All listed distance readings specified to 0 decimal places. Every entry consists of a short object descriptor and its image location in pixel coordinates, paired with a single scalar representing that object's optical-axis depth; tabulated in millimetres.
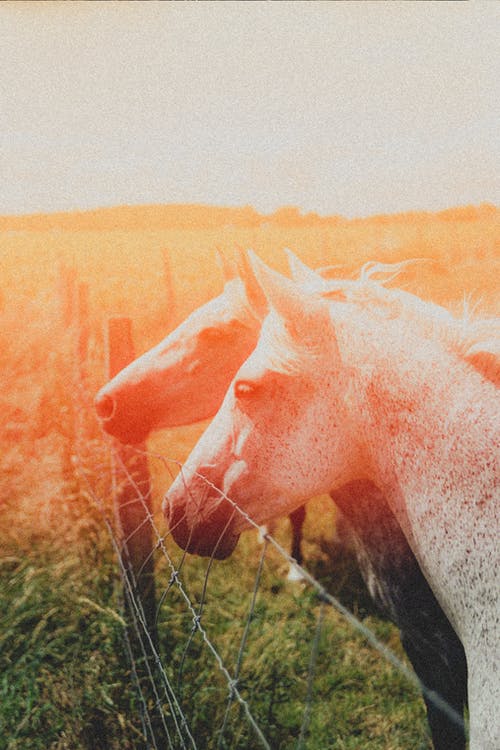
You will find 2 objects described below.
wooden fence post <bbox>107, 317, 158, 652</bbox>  2408
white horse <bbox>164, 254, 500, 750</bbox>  1477
